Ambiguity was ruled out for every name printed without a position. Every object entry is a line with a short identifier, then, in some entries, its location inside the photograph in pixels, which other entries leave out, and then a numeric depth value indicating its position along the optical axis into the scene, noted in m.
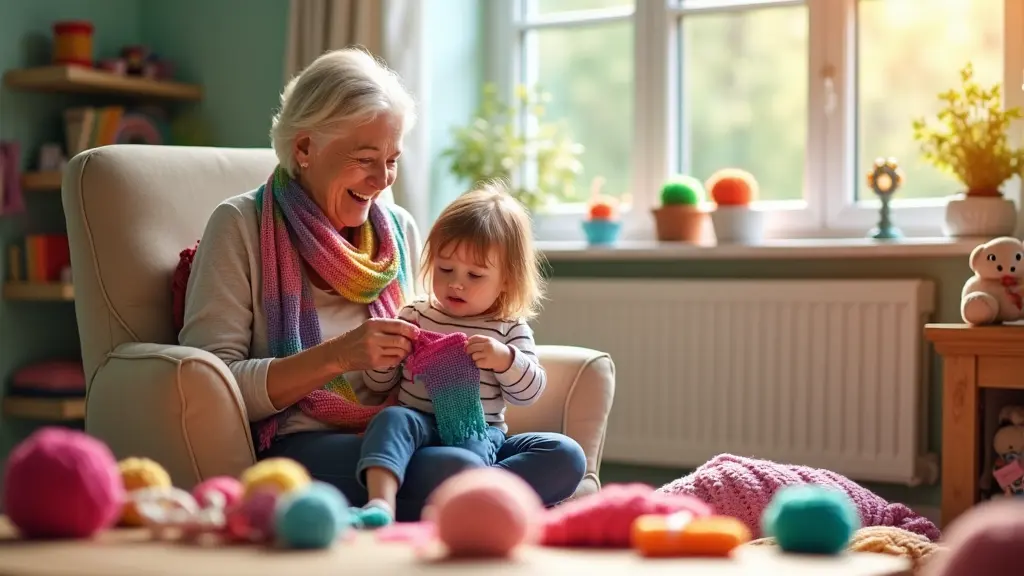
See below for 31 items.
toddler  1.83
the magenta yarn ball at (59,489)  1.13
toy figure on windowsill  3.00
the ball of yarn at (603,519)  1.21
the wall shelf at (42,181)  3.59
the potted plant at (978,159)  2.86
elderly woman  1.86
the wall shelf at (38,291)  3.55
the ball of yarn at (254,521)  1.16
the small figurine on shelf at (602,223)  3.40
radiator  2.96
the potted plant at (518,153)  3.52
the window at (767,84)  3.16
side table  2.43
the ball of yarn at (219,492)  1.25
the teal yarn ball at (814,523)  1.14
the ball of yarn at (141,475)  1.30
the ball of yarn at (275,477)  1.22
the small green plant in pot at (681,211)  3.27
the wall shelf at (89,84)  3.56
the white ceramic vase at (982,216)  2.86
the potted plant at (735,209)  3.19
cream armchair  1.76
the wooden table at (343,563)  1.03
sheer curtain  3.42
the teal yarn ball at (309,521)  1.12
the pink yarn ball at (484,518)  1.08
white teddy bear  2.48
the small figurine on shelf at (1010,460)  2.48
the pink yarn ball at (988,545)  0.97
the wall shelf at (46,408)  3.54
